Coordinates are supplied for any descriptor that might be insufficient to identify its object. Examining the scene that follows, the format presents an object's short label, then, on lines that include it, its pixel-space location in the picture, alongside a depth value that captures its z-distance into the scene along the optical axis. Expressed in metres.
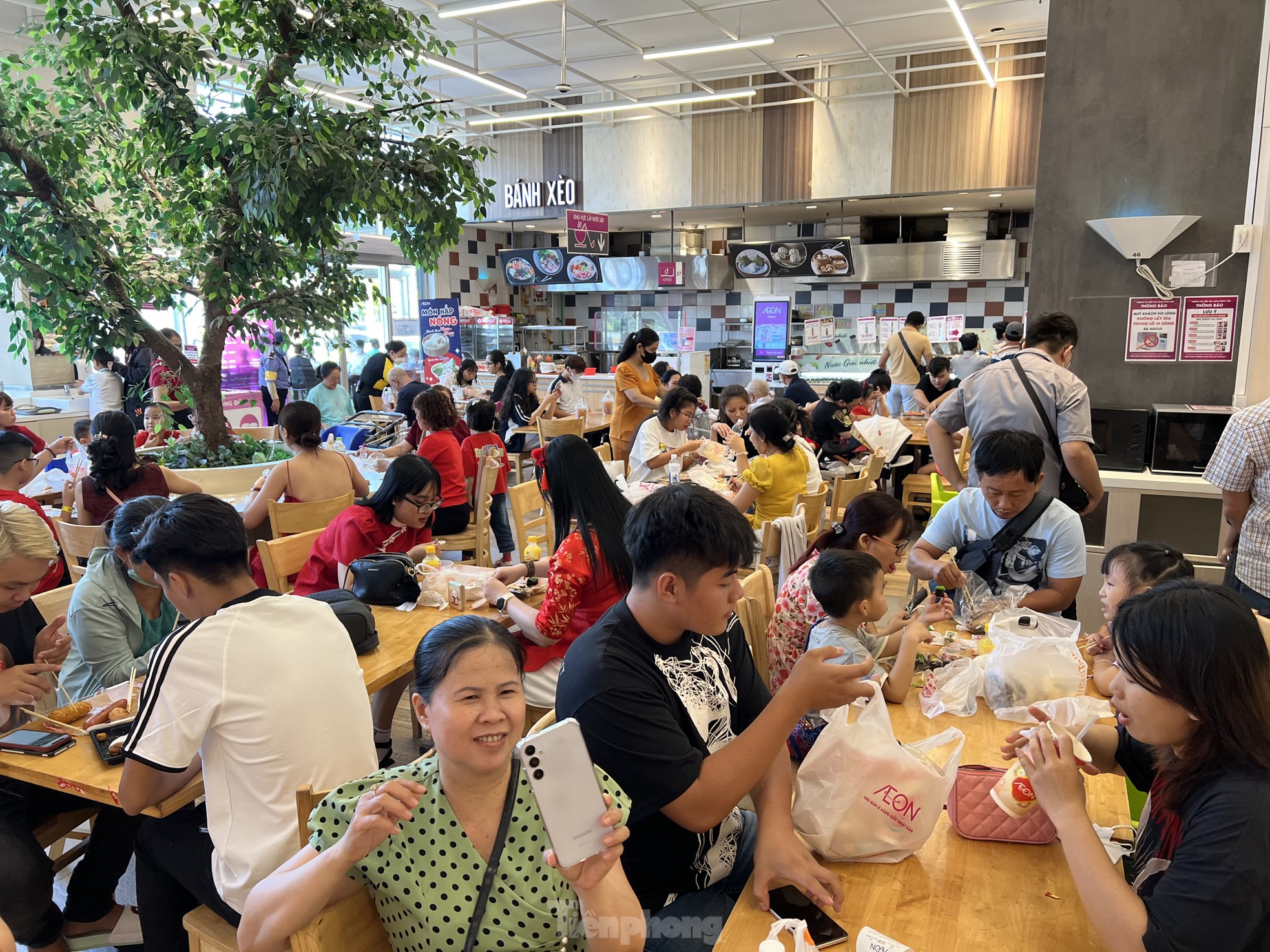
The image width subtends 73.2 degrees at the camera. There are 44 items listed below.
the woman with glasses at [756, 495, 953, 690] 2.39
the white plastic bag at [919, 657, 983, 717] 2.10
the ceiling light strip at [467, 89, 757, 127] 9.10
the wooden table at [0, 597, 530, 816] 1.93
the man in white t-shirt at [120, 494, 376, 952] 1.68
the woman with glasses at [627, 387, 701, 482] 5.61
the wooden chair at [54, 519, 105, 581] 3.50
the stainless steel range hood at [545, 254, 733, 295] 12.55
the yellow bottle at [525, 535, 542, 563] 3.72
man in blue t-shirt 2.77
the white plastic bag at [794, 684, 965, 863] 1.45
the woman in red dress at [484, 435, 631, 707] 2.60
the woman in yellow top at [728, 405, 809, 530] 4.62
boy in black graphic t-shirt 1.47
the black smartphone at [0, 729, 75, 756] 2.07
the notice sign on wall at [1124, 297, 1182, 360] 4.43
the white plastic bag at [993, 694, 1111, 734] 1.92
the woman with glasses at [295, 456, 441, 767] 3.22
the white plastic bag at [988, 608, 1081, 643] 2.28
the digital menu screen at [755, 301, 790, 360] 12.38
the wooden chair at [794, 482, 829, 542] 4.63
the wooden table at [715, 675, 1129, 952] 1.31
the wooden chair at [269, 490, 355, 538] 3.79
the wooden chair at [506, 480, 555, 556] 4.22
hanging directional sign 11.22
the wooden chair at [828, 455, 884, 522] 5.09
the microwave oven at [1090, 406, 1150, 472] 4.22
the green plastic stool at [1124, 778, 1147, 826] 1.86
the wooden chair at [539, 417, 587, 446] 7.32
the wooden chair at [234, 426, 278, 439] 6.56
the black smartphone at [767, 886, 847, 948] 1.31
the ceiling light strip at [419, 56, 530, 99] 8.25
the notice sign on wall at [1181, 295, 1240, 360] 4.33
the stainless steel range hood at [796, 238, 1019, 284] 10.73
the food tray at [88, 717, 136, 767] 2.04
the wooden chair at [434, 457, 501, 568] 4.99
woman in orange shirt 6.98
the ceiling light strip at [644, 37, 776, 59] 7.62
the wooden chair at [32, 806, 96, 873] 2.34
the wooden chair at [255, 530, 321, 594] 3.20
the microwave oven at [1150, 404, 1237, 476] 4.07
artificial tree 4.24
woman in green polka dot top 1.26
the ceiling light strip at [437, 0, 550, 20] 7.02
